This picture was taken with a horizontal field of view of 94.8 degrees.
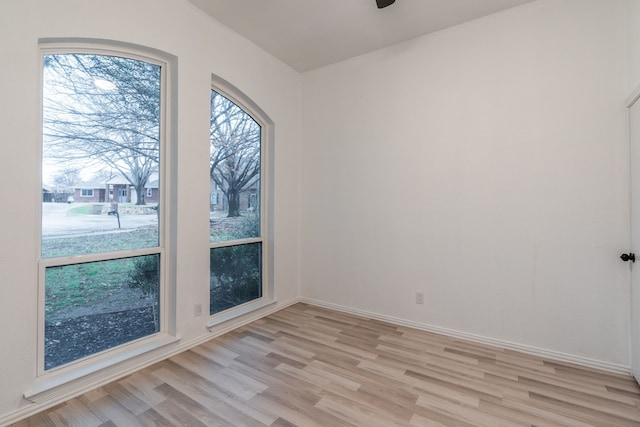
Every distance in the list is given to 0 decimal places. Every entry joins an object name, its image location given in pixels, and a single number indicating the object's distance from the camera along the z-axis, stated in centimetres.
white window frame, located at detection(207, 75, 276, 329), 368
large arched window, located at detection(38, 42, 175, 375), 204
